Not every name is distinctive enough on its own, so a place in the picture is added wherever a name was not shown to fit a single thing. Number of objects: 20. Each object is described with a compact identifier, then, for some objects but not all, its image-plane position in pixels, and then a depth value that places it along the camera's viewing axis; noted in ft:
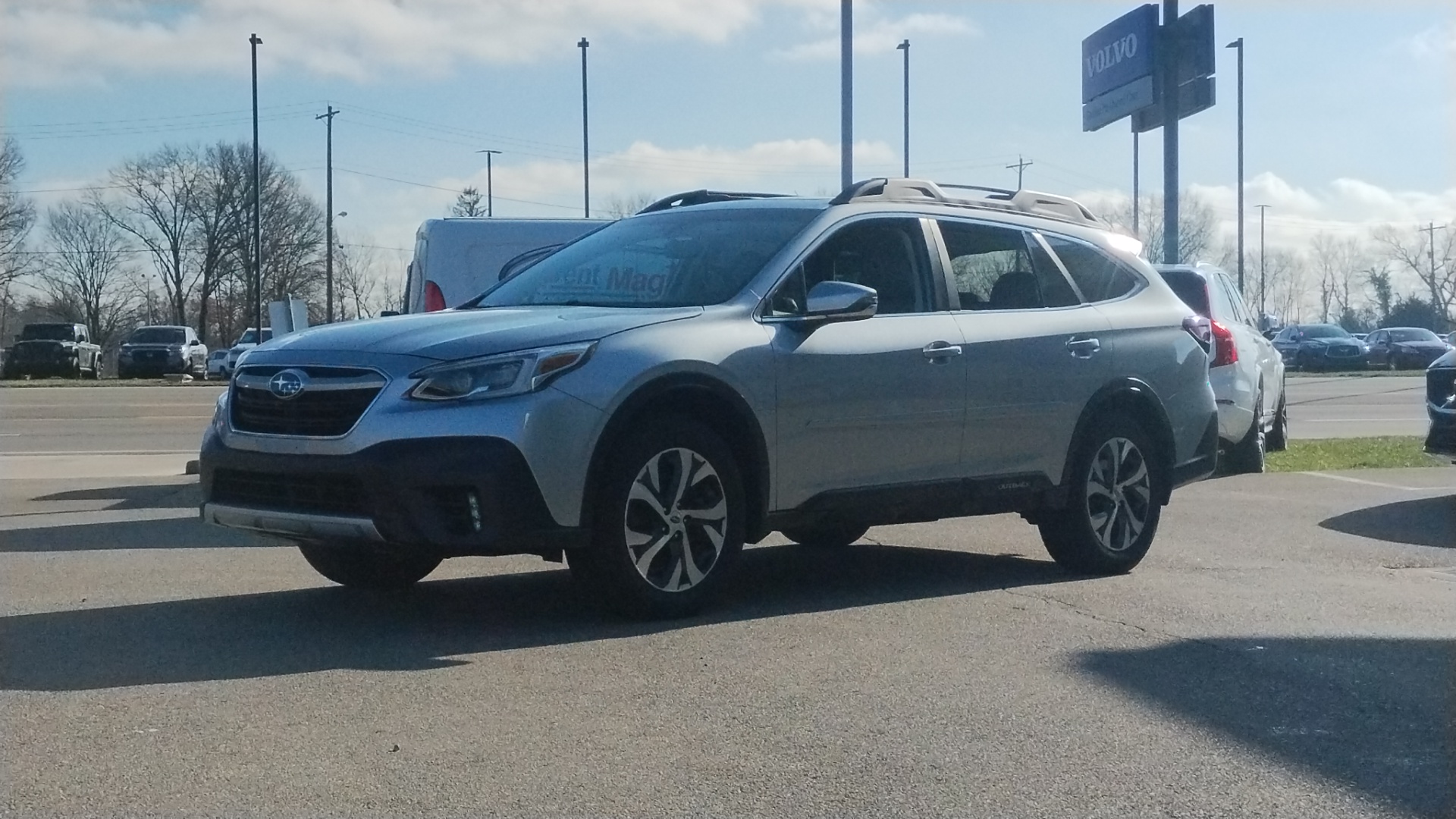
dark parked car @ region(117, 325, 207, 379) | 163.63
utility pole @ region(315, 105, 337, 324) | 196.95
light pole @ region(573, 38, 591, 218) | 190.90
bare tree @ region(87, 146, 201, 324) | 267.59
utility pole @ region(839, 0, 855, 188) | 73.31
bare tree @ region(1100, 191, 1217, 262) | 222.89
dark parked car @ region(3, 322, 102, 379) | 153.99
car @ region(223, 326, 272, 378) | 113.41
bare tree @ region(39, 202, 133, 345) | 293.43
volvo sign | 82.41
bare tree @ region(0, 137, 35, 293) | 219.61
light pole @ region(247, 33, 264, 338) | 163.37
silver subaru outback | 19.53
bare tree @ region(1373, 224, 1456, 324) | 290.97
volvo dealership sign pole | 65.41
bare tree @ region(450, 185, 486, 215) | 291.38
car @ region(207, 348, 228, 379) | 149.89
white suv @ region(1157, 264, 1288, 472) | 43.27
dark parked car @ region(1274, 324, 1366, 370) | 180.04
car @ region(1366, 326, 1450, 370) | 179.42
